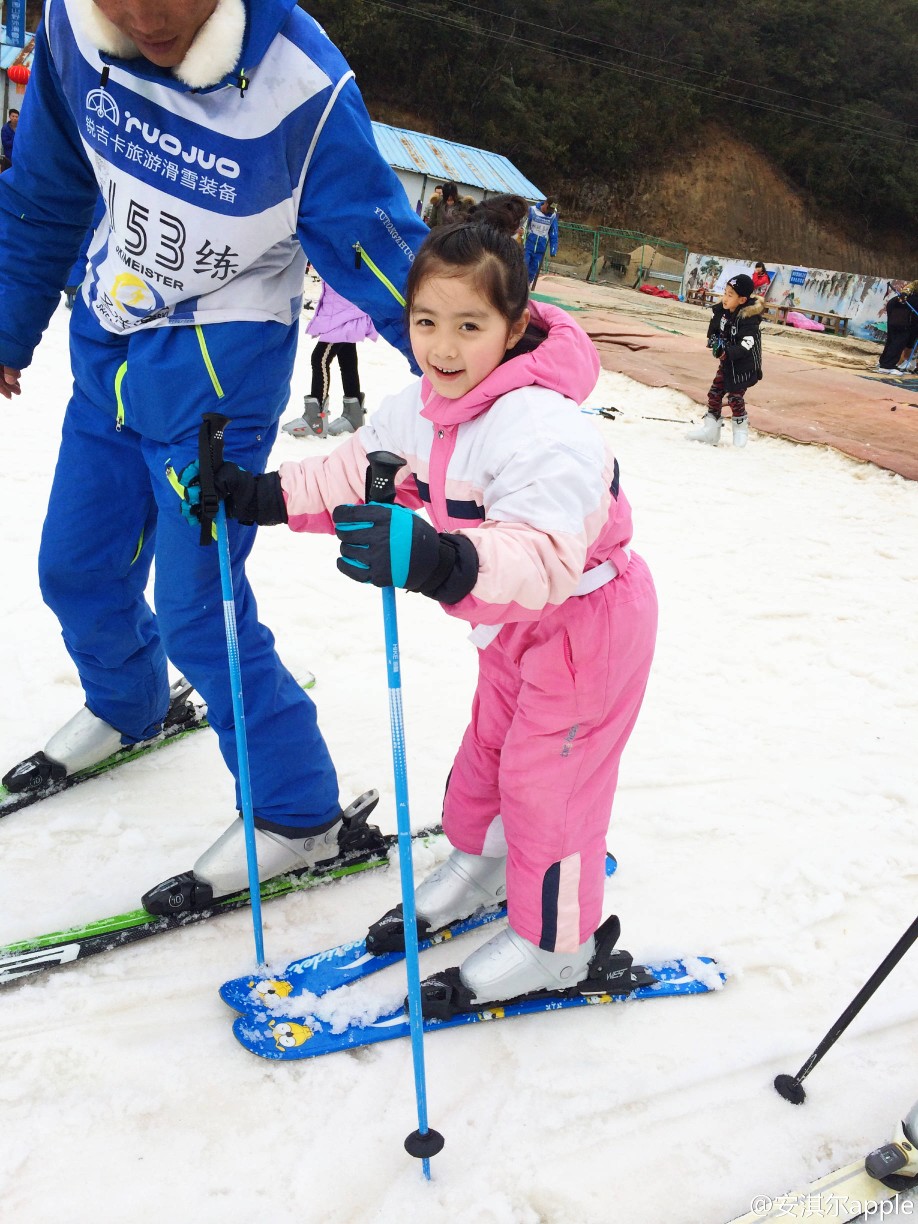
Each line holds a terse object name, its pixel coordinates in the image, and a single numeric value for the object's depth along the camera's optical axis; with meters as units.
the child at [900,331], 13.73
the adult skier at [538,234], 13.95
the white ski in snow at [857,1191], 1.58
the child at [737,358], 7.70
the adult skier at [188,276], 1.66
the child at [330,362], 5.84
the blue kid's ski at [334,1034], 1.79
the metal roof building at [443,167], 20.38
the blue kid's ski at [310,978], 1.88
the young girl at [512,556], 1.41
